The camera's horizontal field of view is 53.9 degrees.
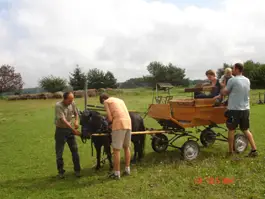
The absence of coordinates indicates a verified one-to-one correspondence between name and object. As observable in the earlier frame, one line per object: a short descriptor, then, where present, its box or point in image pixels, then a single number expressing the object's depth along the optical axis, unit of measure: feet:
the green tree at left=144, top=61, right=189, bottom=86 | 170.49
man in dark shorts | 19.44
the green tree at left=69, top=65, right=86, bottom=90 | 140.89
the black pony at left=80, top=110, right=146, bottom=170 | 17.66
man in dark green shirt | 17.76
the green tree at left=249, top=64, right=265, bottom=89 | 130.60
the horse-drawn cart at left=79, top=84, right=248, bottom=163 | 20.35
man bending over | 17.19
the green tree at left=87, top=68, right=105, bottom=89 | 143.87
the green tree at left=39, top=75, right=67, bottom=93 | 137.19
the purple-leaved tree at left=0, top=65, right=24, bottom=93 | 139.60
